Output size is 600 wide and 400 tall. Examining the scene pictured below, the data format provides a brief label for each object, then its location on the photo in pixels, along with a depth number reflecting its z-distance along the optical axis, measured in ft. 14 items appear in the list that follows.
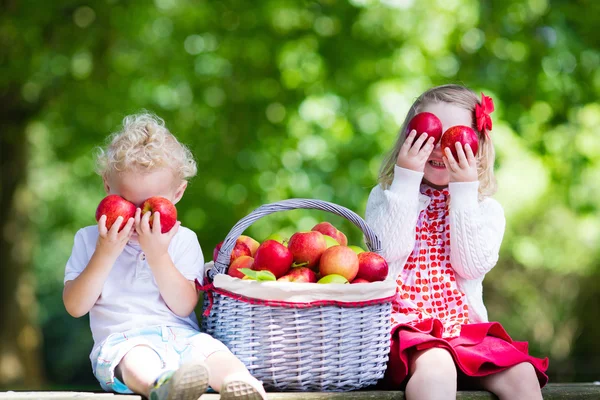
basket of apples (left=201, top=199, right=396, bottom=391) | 16.92
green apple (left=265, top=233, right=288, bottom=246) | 19.61
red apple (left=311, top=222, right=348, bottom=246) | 20.21
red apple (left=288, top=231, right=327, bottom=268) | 18.54
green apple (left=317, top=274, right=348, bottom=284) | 17.48
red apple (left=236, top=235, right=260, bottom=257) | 19.67
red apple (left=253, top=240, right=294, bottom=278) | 17.80
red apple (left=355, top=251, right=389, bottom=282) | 18.30
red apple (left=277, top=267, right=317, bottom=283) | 17.71
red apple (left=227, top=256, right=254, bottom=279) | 17.94
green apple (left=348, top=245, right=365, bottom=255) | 18.81
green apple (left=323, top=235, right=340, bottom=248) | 19.10
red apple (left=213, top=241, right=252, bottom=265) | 19.31
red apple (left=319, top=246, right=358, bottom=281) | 17.78
